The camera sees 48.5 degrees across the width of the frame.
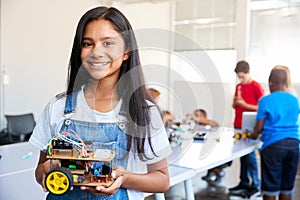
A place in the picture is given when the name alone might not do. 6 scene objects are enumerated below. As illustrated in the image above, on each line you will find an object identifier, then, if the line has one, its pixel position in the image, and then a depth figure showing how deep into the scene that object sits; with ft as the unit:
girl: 2.51
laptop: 8.99
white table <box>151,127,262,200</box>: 5.45
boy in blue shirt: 7.32
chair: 11.56
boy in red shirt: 9.94
